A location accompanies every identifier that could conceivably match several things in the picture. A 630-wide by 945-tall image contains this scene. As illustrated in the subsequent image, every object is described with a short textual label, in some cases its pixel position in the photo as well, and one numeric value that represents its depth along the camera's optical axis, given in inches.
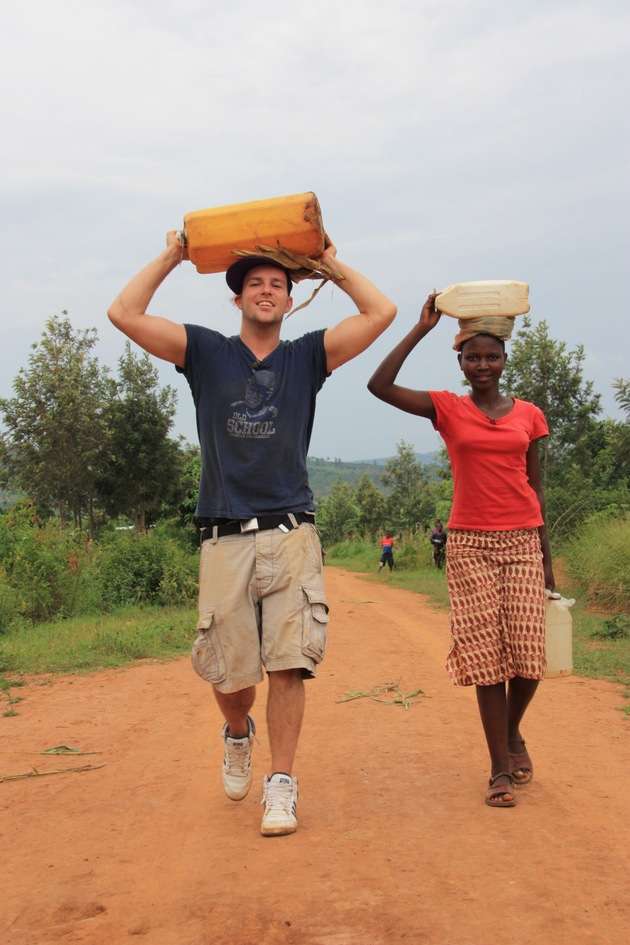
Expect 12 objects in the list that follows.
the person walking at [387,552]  871.7
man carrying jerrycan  140.8
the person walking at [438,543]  834.2
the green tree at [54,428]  897.5
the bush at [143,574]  467.5
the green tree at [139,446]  1004.6
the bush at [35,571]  422.3
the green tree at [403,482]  1780.3
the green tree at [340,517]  1910.7
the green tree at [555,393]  717.3
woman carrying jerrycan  151.6
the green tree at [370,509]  1894.7
